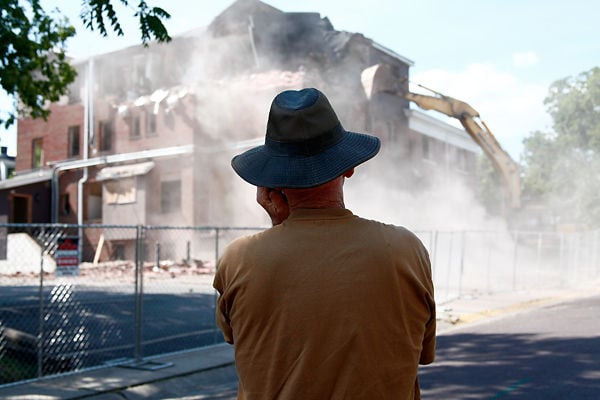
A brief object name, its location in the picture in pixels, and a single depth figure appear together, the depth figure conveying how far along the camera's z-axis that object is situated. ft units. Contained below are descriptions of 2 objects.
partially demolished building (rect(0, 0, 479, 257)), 75.92
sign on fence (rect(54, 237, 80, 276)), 23.54
